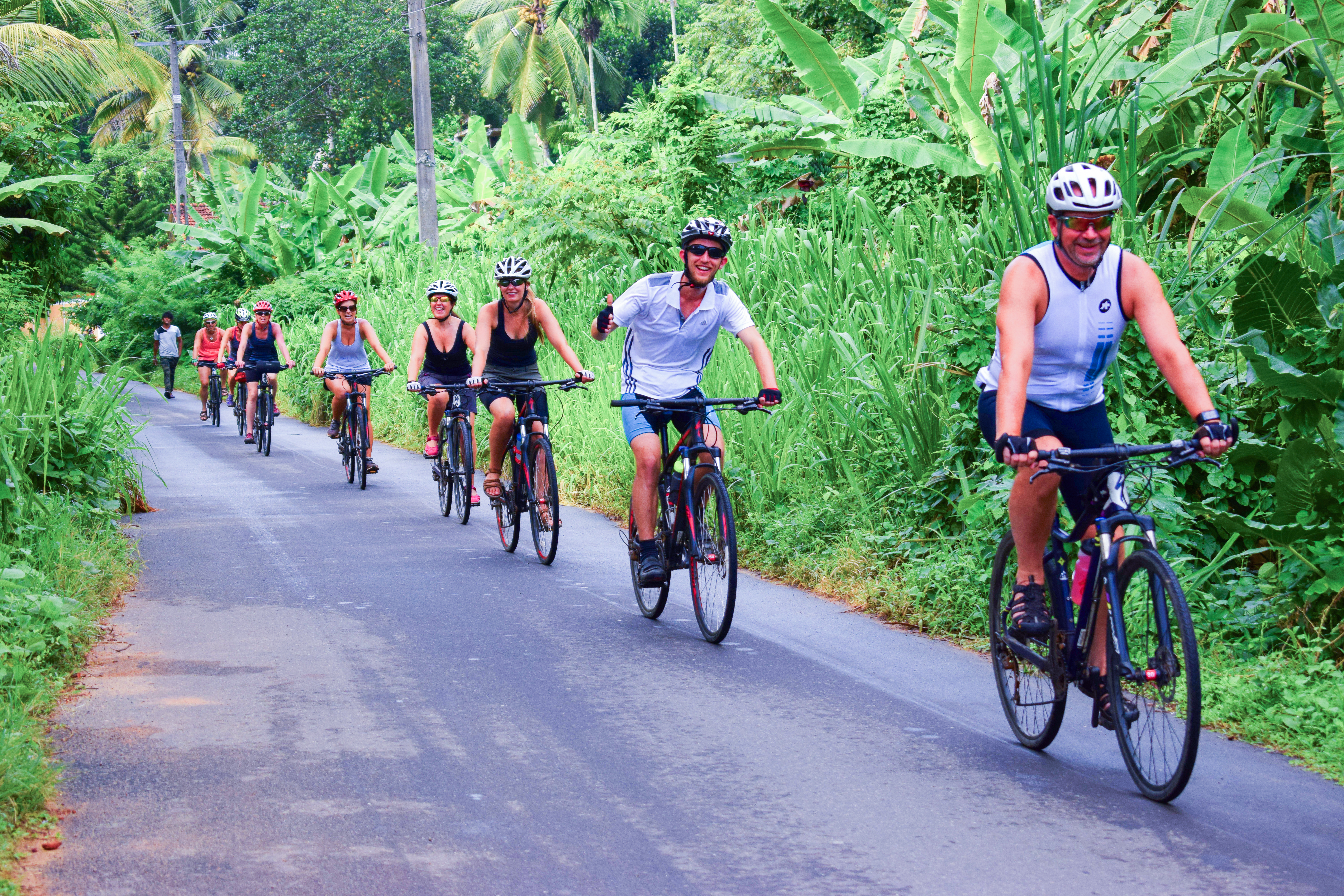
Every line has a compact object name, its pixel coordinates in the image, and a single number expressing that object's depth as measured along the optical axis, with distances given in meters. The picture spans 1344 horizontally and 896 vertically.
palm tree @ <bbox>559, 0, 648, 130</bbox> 49.69
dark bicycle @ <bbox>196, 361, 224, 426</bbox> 26.17
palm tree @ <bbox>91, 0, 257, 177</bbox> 54.97
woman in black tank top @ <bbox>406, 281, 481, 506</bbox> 12.62
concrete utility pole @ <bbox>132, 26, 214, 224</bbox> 44.78
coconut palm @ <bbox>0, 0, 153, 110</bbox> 18.95
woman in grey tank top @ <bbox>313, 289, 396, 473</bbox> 15.70
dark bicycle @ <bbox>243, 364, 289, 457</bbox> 19.75
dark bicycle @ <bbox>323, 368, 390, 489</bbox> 14.91
